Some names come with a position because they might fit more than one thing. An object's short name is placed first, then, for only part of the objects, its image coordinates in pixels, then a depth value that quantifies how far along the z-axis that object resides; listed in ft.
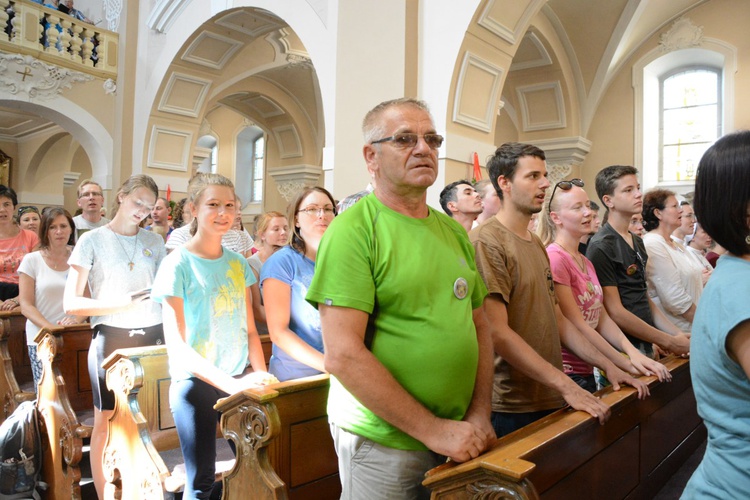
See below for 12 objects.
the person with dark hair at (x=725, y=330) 3.27
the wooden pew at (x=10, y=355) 12.16
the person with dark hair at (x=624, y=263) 8.93
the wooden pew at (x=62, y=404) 10.11
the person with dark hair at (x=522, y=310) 5.77
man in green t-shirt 4.29
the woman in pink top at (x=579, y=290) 7.46
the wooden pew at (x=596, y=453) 4.13
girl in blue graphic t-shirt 6.86
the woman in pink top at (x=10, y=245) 14.20
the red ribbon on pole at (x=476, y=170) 17.45
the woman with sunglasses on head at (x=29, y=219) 16.17
